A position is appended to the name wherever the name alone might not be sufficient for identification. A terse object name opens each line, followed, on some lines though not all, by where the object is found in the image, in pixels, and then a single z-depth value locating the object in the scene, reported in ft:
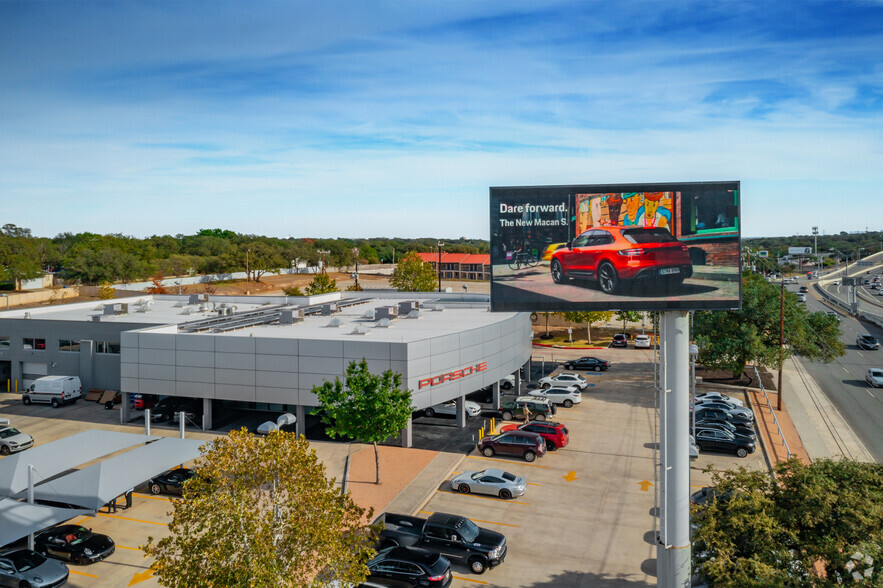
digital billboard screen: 62.08
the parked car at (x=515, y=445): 97.50
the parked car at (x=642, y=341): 209.97
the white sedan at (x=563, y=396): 131.23
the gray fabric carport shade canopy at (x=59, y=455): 75.41
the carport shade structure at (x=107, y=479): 71.97
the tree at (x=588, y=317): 221.46
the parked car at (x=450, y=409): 124.77
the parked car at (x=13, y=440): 102.53
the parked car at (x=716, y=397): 128.56
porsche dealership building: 109.81
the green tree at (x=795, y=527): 44.73
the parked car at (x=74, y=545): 65.98
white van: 132.67
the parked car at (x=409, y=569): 59.77
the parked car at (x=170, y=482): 84.69
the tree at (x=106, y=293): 249.96
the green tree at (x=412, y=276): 295.28
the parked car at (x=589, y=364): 173.06
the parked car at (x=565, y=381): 144.69
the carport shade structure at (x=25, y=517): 64.28
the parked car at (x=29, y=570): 59.26
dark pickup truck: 64.54
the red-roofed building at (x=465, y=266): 513.04
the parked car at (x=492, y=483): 83.05
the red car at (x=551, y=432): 103.19
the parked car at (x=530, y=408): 121.29
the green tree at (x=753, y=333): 137.49
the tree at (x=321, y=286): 260.42
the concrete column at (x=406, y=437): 106.42
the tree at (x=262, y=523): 42.42
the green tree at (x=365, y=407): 88.84
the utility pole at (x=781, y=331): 130.93
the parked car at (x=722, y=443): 99.40
